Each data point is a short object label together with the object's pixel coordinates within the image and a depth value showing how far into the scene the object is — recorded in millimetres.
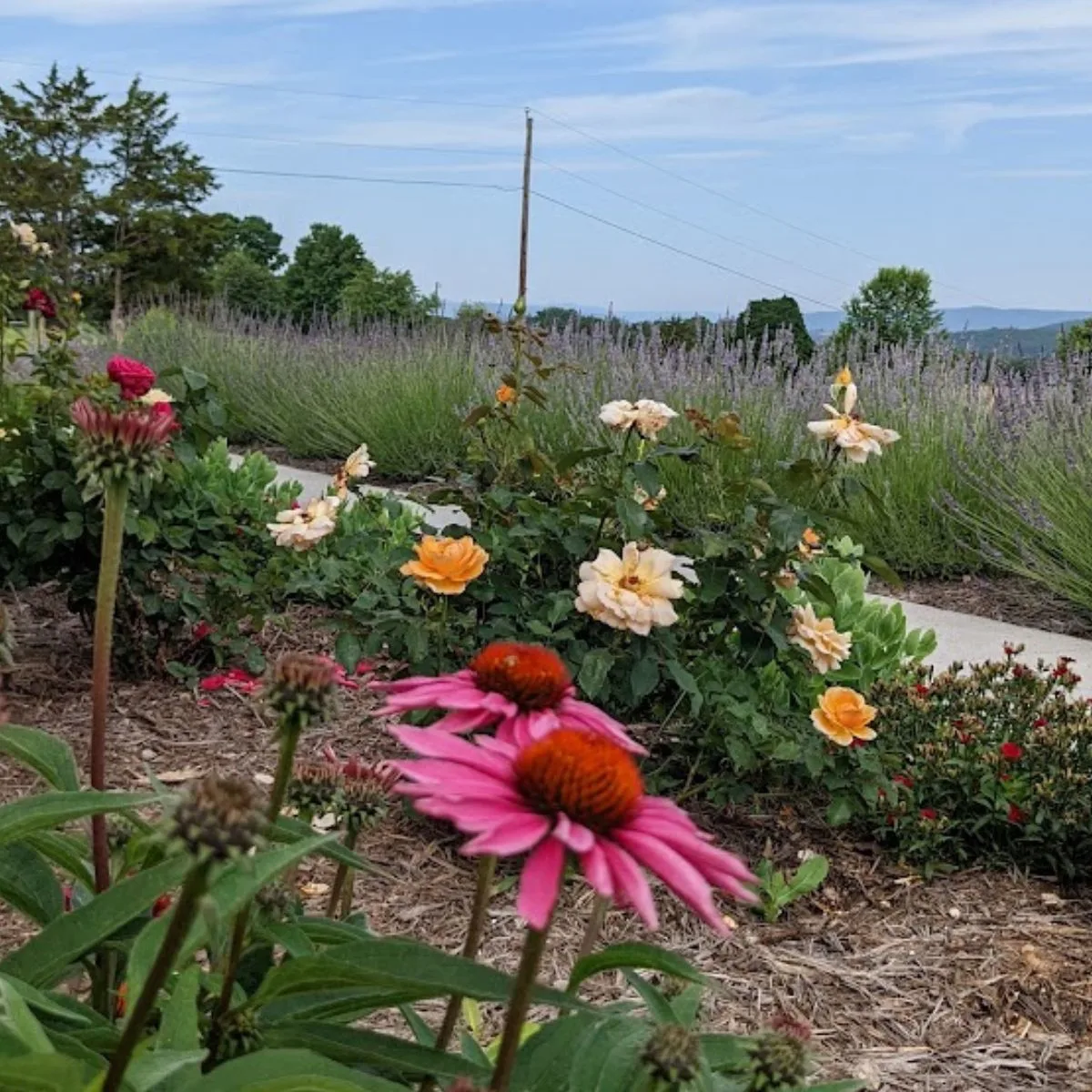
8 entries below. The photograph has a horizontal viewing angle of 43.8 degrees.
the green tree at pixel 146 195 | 33406
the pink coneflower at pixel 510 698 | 854
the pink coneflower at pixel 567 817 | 646
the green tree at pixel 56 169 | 31094
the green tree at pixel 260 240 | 43344
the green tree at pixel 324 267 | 27500
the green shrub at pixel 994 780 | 2773
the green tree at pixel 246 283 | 29812
